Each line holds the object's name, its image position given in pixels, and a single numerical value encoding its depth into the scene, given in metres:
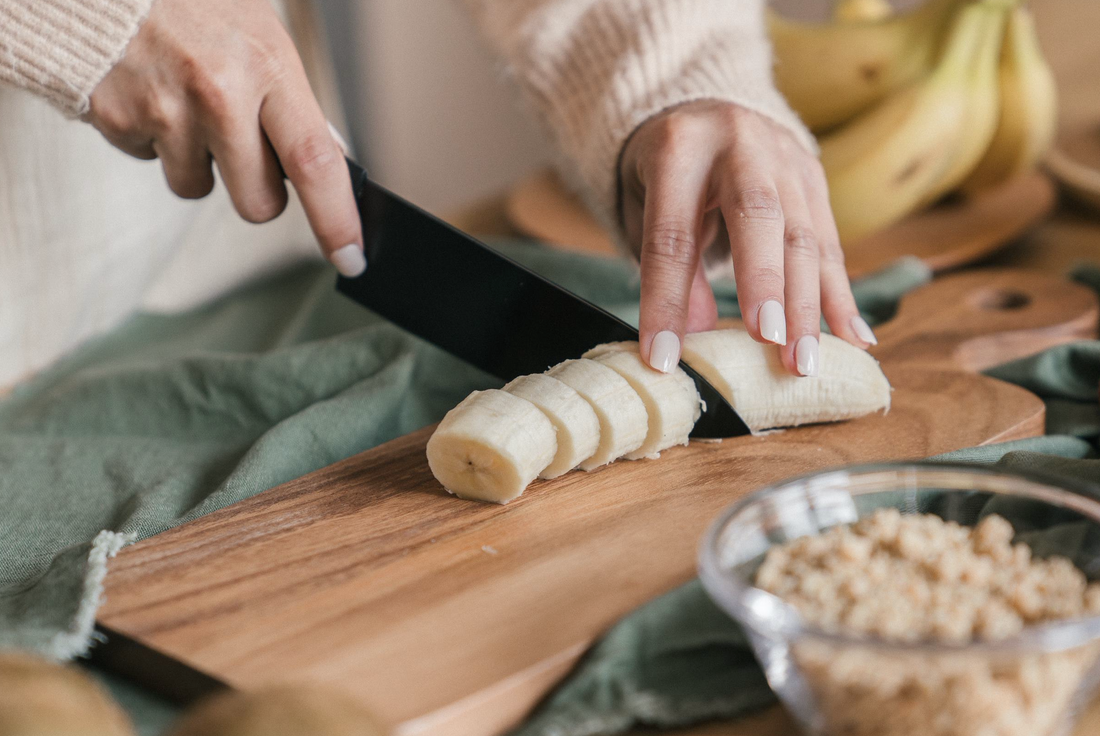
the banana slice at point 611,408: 0.62
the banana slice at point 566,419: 0.62
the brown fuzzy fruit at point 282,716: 0.46
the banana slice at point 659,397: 0.63
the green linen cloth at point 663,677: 0.52
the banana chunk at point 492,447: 0.61
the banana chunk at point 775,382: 0.65
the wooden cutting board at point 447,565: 0.54
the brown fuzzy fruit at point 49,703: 0.44
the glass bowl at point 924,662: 0.49
